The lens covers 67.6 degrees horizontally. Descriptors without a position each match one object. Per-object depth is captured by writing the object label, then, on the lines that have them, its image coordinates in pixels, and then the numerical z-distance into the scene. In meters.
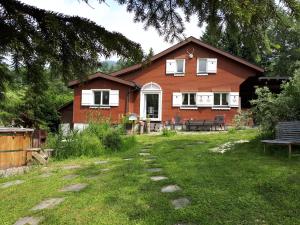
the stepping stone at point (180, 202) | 3.06
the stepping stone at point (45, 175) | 5.01
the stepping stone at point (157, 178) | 4.13
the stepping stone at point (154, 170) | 4.68
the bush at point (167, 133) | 10.13
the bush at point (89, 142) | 7.10
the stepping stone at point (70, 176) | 4.68
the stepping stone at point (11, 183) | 4.60
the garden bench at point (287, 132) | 5.51
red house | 13.46
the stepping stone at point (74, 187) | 4.01
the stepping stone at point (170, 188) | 3.56
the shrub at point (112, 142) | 7.62
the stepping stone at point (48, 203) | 3.39
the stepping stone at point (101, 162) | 5.85
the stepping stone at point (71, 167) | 5.53
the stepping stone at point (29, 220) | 2.99
